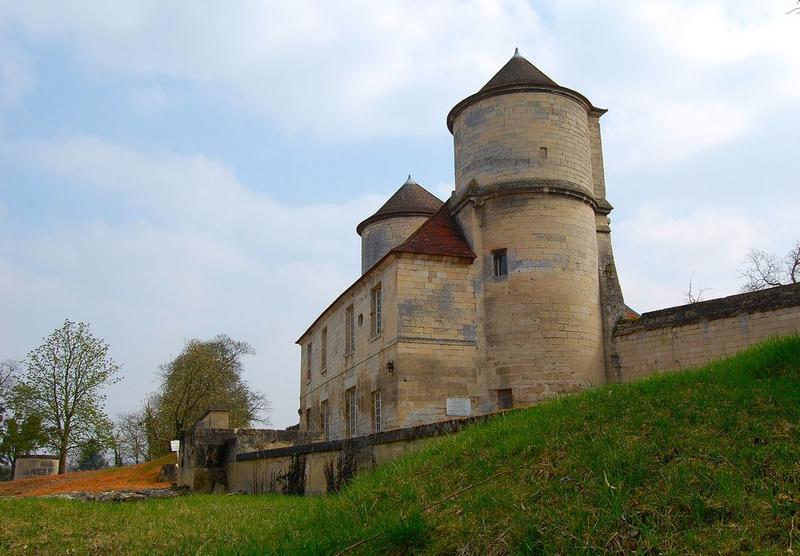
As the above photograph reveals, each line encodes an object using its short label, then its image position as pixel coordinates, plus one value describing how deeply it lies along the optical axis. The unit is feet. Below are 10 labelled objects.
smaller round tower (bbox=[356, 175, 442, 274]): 103.96
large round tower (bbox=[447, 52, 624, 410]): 65.31
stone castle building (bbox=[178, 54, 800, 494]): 63.77
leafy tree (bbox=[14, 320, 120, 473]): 108.99
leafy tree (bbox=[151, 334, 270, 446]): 125.08
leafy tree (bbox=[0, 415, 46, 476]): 113.50
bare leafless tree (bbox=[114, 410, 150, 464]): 183.21
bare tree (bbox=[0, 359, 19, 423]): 119.14
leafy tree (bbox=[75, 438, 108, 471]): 110.63
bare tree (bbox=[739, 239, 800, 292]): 123.03
